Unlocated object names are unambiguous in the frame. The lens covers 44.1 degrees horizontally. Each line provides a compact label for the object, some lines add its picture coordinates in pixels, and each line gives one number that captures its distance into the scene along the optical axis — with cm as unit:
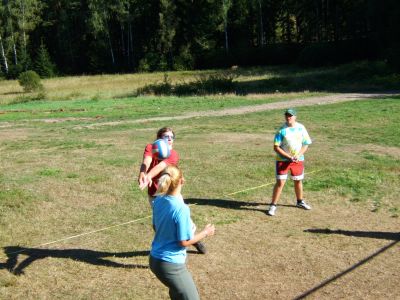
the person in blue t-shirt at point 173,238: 390
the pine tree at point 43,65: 6994
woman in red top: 570
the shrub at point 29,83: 4488
